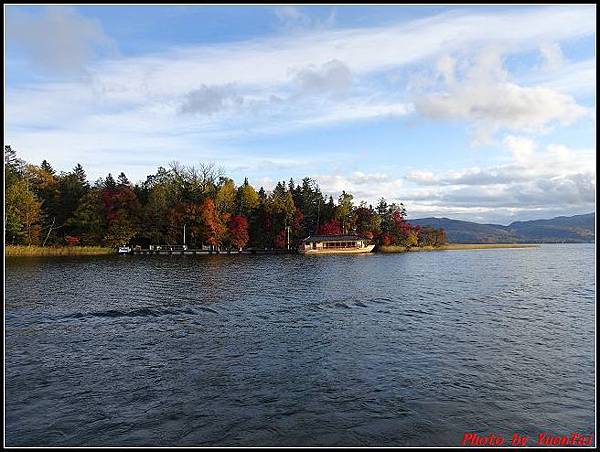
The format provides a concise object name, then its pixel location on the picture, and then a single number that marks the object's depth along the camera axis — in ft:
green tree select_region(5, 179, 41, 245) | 252.42
